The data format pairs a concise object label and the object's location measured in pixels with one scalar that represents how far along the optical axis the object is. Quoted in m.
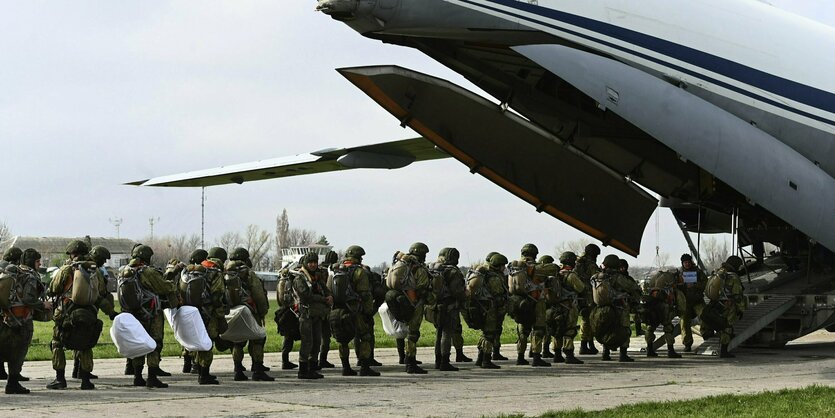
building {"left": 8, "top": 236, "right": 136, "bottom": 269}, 92.44
